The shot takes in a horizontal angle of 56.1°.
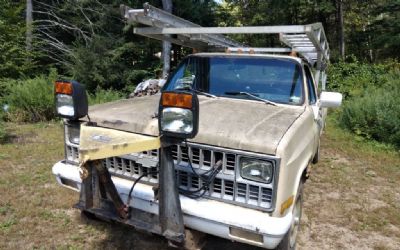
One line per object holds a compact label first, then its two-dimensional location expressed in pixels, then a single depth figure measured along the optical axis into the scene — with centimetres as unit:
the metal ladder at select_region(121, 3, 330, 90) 410
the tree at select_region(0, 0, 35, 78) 1105
